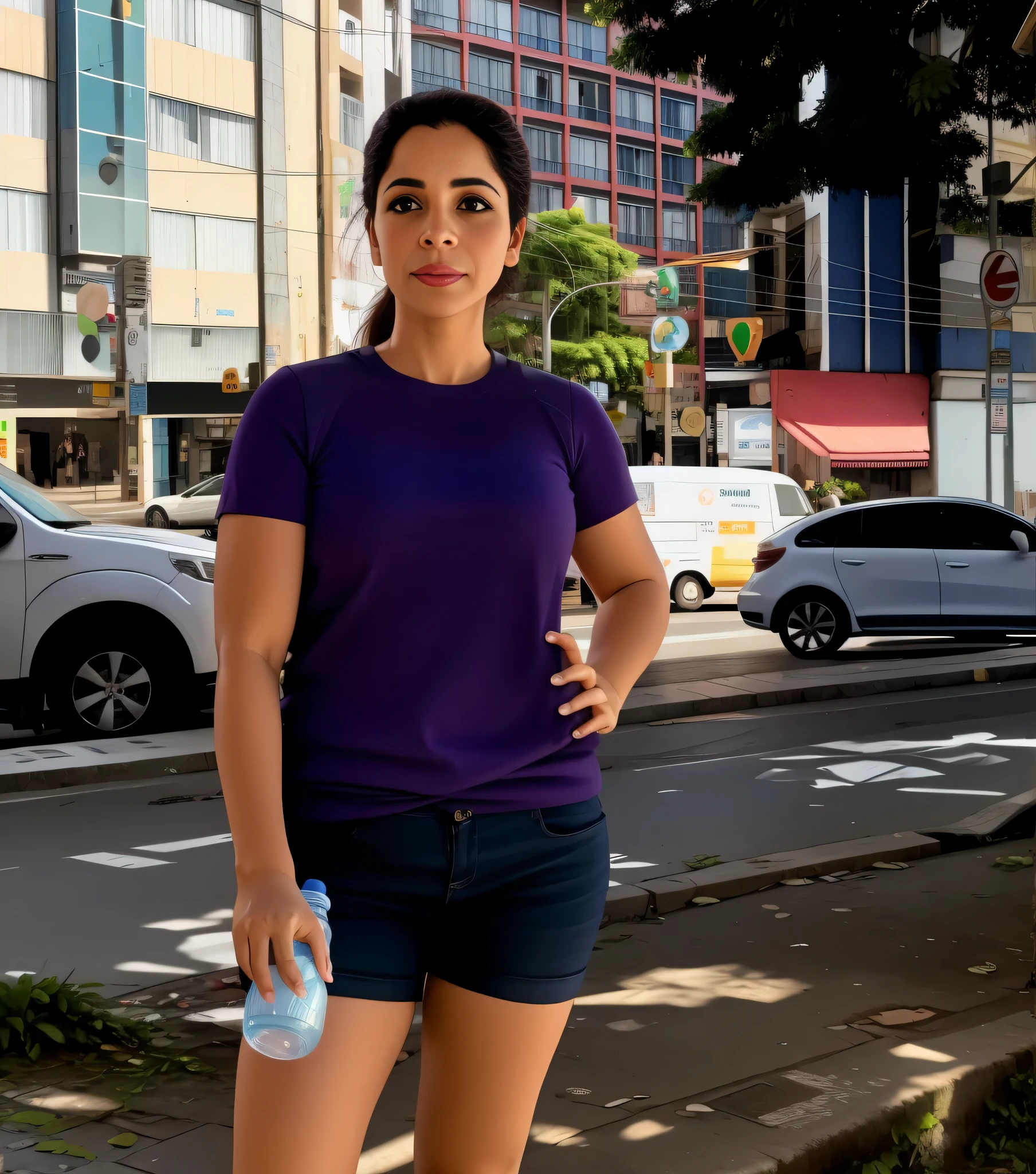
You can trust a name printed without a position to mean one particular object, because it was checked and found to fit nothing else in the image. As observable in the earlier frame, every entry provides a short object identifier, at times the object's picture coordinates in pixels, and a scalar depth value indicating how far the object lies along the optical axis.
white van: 19.98
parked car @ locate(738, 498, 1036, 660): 15.07
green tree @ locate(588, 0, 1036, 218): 8.77
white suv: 9.09
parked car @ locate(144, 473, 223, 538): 29.33
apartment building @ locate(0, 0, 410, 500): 35.56
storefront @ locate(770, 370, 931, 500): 37.66
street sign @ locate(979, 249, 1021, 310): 15.10
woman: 1.72
